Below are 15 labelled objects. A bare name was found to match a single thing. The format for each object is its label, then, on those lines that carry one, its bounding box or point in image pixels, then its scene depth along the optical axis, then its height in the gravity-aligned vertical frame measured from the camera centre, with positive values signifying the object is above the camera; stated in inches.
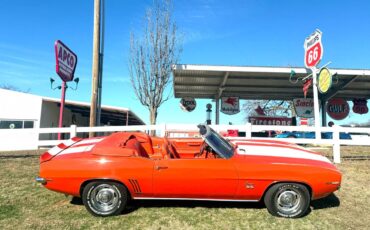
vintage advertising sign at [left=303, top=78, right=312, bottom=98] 568.2 +103.0
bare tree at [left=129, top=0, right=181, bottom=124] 645.9 +126.0
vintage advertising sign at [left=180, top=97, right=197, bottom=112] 871.5 +98.1
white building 824.3 +61.0
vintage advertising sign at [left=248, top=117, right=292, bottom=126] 900.6 +60.3
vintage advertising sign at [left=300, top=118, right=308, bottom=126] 854.3 +56.1
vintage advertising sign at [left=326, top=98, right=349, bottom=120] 794.8 +86.9
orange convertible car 183.7 -21.6
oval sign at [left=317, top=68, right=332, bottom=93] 479.5 +95.4
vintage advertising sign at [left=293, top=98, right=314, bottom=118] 780.0 +86.3
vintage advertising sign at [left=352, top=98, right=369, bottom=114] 814.5 +95.1
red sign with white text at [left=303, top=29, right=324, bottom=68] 513.0 +152.4
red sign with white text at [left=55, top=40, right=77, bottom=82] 467.5 +116.5
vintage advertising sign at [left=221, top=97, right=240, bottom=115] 802.8 +89.5
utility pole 408.2 +94.9
